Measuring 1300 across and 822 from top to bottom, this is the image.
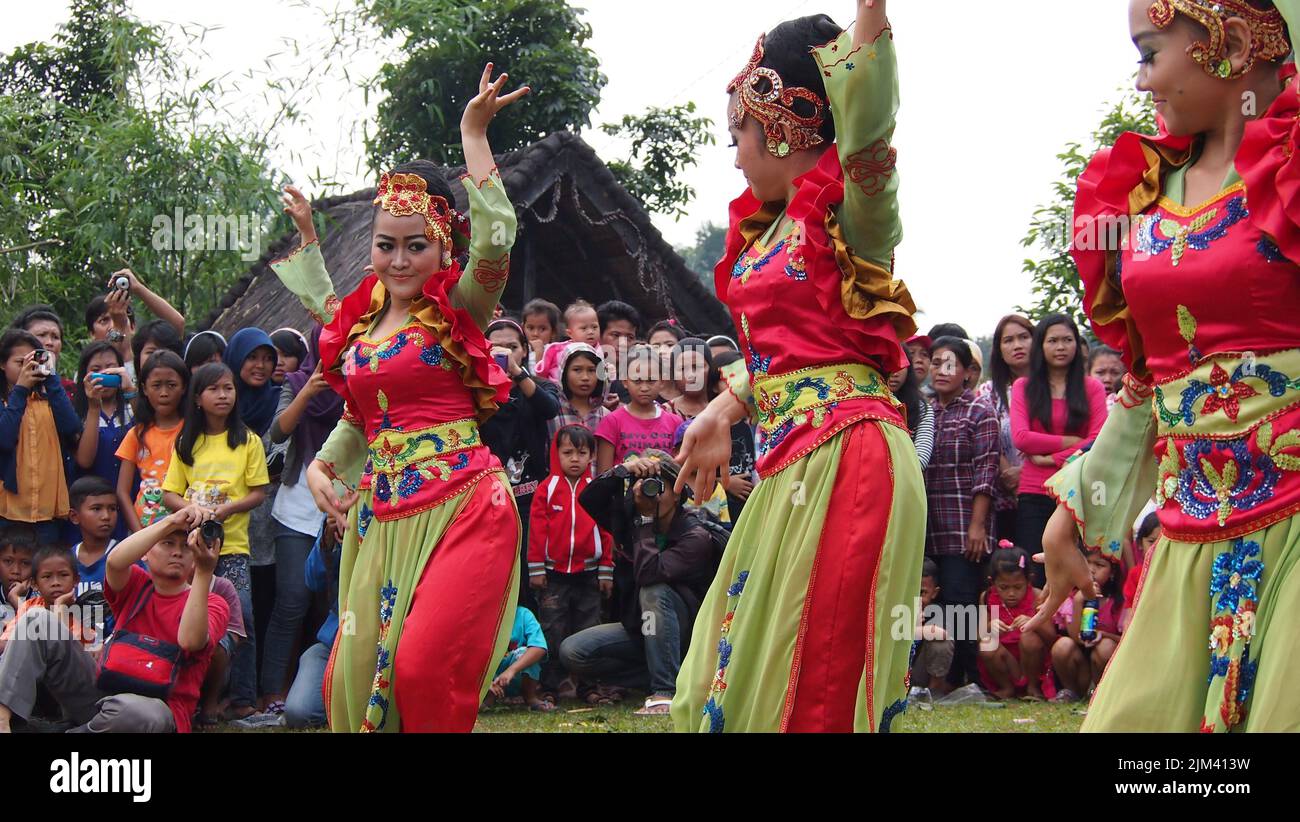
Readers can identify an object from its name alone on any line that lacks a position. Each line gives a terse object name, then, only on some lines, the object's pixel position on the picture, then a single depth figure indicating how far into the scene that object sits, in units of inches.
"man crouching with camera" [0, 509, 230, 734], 251.9
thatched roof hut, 474.0
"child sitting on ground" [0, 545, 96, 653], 269.6
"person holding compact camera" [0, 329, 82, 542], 309.4
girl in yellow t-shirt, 300.4
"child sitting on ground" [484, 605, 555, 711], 304.5
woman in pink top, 323.6
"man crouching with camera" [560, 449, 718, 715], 315.3
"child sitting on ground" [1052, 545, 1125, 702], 318.7
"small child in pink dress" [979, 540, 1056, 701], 322.7
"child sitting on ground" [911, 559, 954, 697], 325.1
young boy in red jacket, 322.3
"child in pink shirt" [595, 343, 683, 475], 329.1
